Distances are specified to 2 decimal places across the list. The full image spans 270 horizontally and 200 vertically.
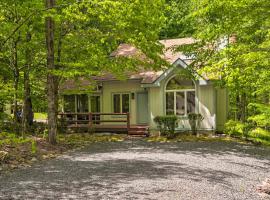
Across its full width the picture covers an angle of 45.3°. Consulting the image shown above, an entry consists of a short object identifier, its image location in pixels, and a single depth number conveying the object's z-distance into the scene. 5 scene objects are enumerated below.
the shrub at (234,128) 15.26
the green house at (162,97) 19.22
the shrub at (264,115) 7.56
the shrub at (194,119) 18.88
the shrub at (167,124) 18.20
